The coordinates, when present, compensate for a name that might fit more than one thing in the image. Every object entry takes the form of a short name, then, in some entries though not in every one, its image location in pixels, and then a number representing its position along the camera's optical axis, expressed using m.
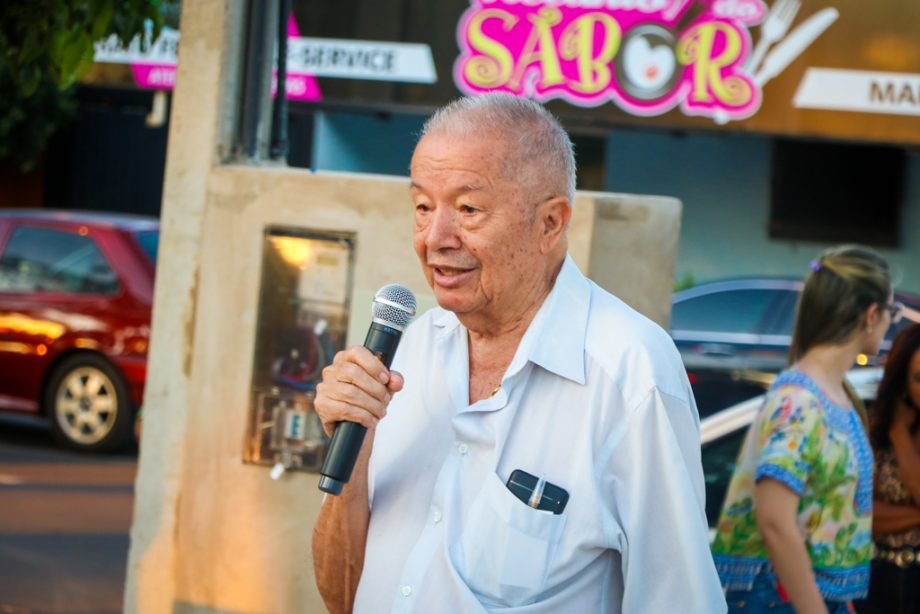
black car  8.18
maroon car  10.02
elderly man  2.17
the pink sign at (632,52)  11.77
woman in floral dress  3.49
